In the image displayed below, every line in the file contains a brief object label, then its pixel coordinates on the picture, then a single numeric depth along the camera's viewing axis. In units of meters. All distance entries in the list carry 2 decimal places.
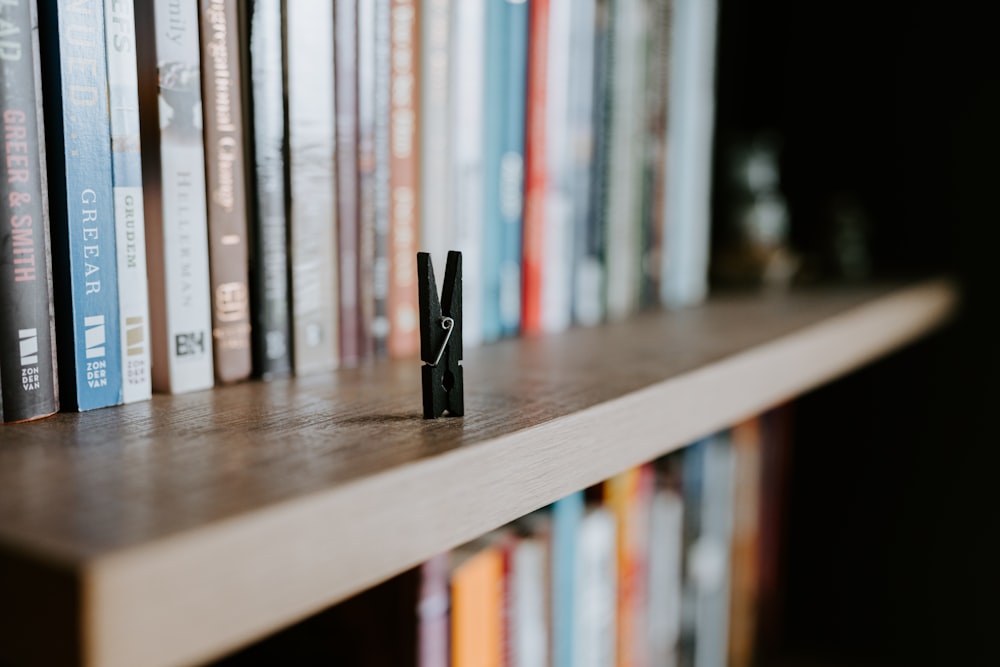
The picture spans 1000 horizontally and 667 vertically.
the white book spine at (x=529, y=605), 0.61
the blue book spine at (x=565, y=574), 0.65
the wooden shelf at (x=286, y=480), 0.24
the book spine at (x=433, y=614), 0.52
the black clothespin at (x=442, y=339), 0.40
